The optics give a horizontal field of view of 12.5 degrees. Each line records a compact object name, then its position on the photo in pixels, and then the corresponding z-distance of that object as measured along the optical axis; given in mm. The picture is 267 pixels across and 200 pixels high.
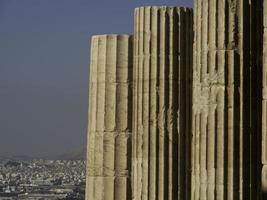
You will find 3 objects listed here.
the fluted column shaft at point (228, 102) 20812
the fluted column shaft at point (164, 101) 26297
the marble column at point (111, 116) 29141
